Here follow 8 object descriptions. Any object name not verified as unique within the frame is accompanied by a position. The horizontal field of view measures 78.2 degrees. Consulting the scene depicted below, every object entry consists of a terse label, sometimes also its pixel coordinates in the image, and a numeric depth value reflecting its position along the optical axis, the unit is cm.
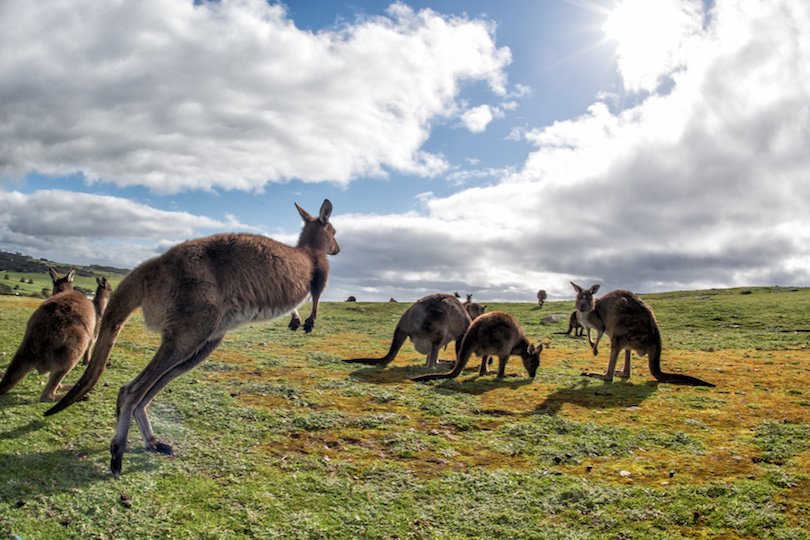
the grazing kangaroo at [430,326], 1443
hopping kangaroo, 615
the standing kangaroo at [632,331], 1307
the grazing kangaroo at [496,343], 1270
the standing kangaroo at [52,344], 775
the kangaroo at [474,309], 2252
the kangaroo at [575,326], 2617
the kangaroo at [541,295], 4169
